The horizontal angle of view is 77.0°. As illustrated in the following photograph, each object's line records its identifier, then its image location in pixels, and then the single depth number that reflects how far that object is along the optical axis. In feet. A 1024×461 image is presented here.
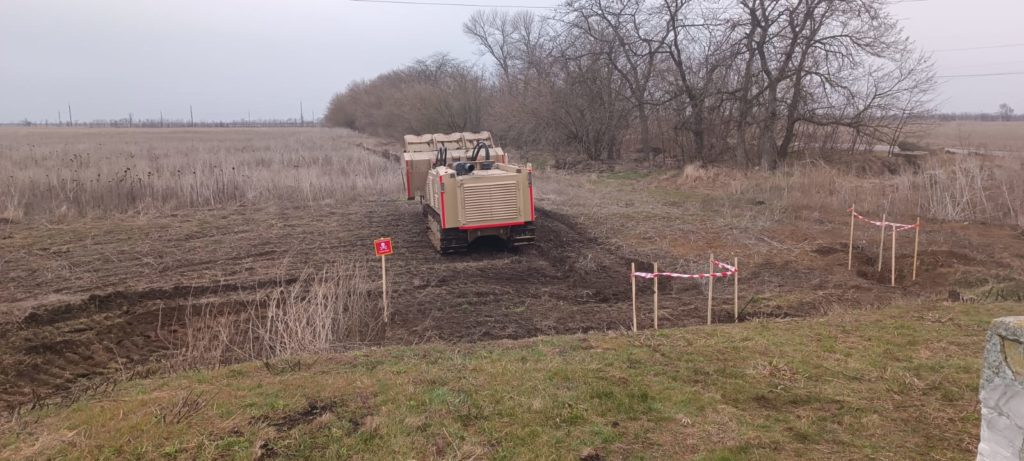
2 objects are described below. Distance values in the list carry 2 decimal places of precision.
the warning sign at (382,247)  25.25
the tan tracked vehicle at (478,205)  34.12
